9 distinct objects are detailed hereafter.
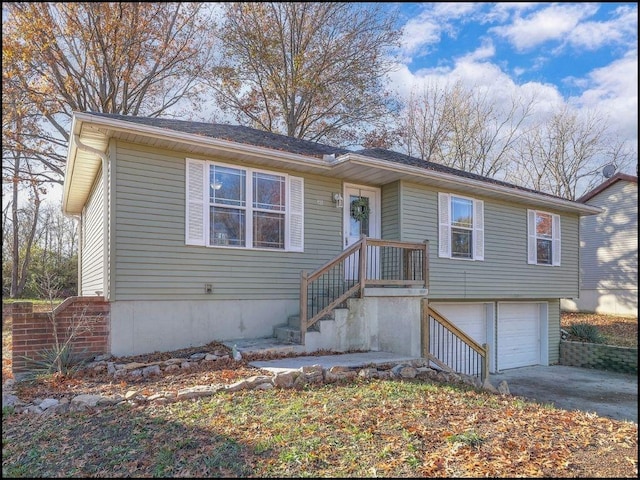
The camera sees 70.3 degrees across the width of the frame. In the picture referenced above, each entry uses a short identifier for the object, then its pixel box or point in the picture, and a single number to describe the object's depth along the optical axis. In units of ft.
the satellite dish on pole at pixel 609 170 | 62.90
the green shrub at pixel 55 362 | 18.75
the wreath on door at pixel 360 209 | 30.76
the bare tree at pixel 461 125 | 73.20
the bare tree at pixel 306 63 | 57.98
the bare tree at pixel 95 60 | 44.16
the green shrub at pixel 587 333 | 43.50
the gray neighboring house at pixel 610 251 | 57.93
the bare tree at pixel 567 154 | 76.02
